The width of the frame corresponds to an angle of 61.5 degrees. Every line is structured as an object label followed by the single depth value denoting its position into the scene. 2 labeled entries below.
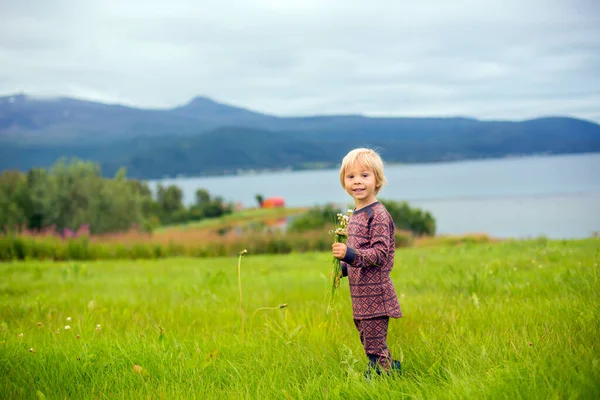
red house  63.92
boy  3.44
